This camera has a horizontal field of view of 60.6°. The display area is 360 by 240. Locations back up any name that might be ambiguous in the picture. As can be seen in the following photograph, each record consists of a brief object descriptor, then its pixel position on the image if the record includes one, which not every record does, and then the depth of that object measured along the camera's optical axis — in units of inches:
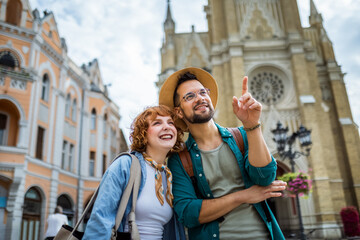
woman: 76.9
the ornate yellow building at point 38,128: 544.4
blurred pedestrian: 257.0
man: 74.8
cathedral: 732.0
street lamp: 434.9
